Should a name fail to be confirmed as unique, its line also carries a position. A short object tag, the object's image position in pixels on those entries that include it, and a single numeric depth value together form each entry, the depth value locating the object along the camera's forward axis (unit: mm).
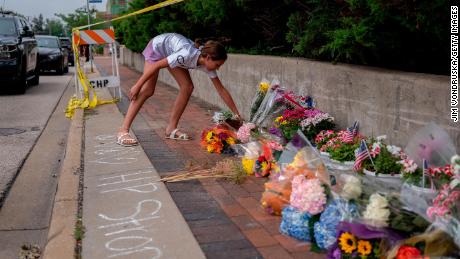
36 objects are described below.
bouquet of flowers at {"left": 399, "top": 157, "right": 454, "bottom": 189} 3209
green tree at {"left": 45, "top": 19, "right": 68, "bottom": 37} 113312
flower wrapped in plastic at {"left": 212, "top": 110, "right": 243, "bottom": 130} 6221
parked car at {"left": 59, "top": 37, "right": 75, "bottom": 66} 29334
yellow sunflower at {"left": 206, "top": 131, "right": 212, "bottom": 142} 5942
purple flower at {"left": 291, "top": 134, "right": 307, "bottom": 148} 3867
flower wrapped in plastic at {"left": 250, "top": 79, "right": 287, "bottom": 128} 5902
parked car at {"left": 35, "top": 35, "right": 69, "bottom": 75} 21375
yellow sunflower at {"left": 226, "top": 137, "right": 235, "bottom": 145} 5898
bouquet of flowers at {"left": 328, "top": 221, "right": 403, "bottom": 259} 2943
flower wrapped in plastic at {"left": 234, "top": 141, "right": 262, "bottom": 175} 4961
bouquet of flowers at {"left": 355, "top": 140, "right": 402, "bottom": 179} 3811
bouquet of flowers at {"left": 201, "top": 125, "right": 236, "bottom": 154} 5922
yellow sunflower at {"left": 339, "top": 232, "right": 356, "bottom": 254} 3016
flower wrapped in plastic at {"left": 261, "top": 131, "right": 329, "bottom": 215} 3596
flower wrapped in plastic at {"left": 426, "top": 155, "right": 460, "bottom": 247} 2773
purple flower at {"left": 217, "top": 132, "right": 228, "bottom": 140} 5934
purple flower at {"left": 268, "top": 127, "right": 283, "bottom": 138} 5400
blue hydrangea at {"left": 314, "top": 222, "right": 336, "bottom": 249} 3201
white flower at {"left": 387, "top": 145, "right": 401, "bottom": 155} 3957
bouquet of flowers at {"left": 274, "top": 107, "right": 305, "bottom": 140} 5345
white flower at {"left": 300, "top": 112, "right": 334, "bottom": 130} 5297
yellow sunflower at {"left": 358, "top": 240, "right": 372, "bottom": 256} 2980
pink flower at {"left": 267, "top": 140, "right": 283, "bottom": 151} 4886
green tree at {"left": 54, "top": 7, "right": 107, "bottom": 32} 56425
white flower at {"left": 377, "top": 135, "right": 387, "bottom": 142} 4309
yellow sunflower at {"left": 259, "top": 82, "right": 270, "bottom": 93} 6270
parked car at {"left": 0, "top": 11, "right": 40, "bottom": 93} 12797
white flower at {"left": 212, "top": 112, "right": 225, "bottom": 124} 6203
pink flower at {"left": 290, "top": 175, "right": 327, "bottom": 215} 3383
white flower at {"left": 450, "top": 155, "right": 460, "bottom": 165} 3027
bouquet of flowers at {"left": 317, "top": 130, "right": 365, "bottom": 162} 4336
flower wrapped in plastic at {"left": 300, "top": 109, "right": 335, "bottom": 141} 5273
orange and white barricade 10454
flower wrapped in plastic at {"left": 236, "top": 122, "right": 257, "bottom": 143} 5676
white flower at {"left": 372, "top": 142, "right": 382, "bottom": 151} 4051
